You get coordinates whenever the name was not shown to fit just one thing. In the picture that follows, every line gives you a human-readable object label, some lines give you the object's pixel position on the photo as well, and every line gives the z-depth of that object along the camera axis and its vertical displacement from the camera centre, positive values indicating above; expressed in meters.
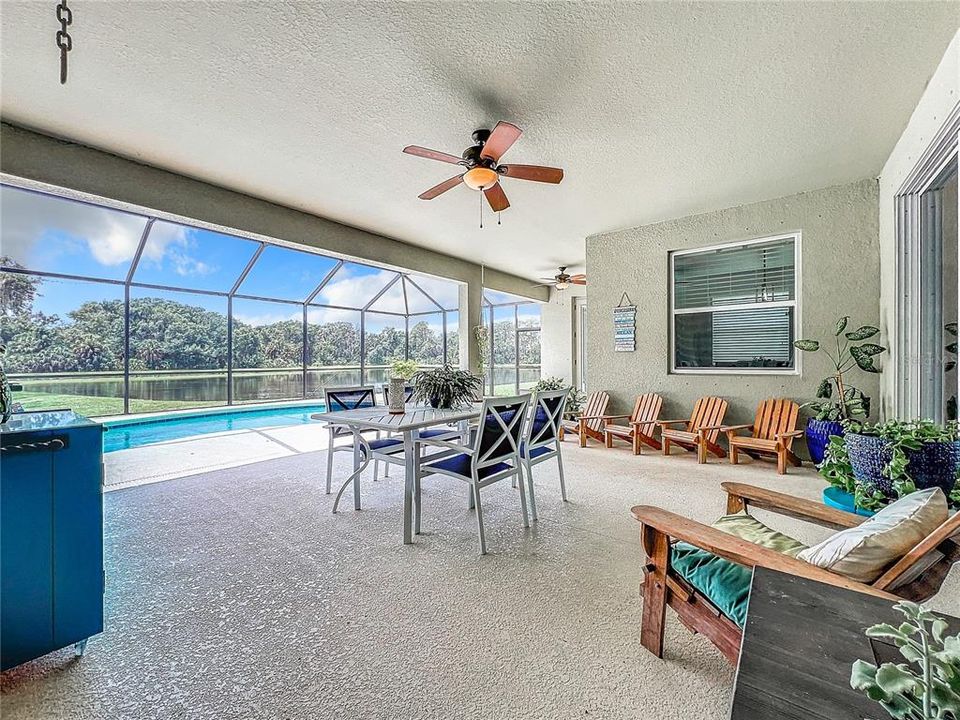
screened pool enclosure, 5.90 +0.76
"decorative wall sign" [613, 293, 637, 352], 5.52 +0.41
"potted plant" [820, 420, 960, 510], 2.12 -0.52
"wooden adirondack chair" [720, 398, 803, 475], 4.03 -0.74
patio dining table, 2.50 -0.38
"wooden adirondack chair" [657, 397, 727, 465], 4.40 -0.77
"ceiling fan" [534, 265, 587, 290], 7.02 +1.29
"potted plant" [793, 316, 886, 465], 3.69 -0.34
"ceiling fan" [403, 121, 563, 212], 2.81 +1.34
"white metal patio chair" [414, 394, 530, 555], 2.49 -0.56
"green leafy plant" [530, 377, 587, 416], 6.57 -0.63
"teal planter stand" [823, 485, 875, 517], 2.38 -0.82
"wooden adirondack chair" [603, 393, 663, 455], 4.80 -0.76
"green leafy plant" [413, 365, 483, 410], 3.29 -0.21
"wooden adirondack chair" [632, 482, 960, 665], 1.10 -0.59
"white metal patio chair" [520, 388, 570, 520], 2.92 -0.50
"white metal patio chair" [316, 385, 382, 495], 3.44 -0.34
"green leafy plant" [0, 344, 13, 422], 1.57 -0.14
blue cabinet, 1.42 -0.60
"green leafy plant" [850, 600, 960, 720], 0.47 -0.37
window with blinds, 4.62 +0.58
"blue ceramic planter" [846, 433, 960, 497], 2.12 -0.54
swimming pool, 6.08 -1.08
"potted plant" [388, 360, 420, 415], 3.15 -0.18
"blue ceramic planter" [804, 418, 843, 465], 3.76 -0.68
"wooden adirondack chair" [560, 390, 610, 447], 5.25 -0.74
